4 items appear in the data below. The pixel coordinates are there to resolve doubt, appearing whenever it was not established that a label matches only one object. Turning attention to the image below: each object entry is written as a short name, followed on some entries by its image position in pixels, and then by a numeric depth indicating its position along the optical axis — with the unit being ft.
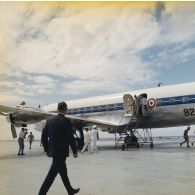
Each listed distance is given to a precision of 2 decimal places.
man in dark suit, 12.96
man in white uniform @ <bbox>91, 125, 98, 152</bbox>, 38.79
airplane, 38.32
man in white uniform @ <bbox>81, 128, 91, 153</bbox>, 39.85
